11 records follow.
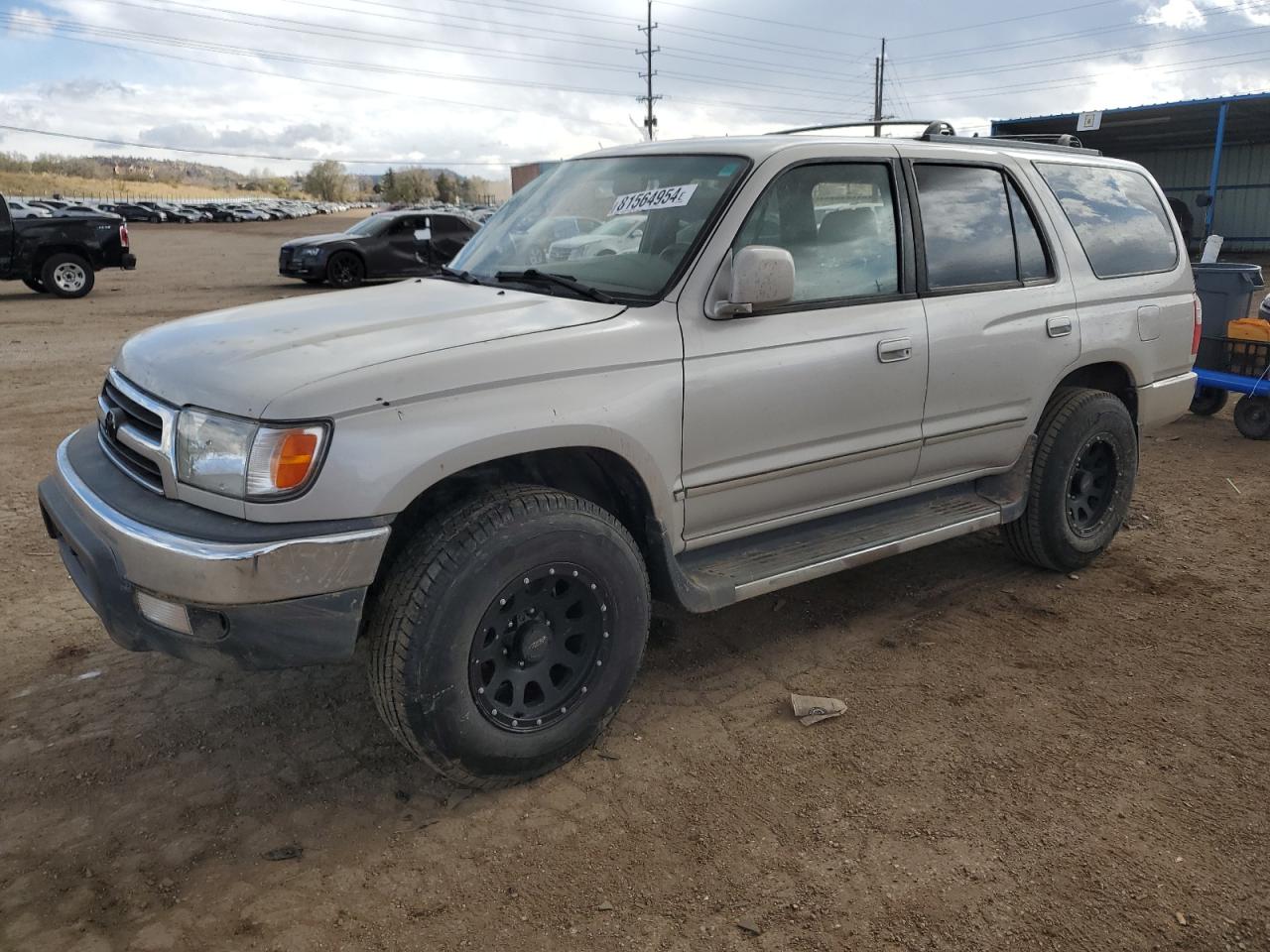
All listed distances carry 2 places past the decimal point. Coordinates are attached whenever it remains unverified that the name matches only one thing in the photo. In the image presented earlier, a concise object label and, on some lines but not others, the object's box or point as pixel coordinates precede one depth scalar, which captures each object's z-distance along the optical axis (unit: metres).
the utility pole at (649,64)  63.09
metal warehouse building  23.48
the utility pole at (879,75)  56.53
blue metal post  20.30
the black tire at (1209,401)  8.23
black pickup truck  14.80
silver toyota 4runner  2.61
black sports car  17.09
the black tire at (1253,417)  7.53
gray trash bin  7.65
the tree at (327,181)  127.88
